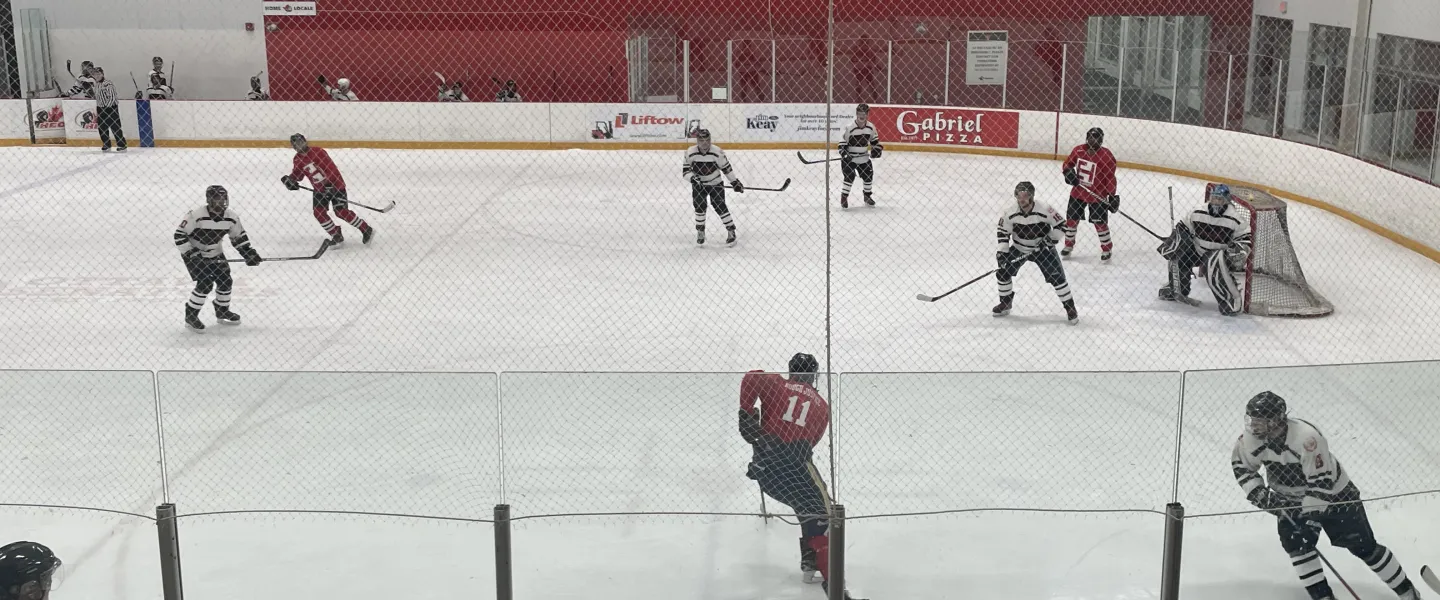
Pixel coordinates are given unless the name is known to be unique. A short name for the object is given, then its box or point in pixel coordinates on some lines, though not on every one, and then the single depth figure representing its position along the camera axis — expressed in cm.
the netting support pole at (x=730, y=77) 1866
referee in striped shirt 1830
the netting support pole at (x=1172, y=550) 517
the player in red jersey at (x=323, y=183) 1269
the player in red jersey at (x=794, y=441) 552
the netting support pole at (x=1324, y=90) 1415
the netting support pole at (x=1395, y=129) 1286
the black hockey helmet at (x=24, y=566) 373
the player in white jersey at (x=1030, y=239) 1009
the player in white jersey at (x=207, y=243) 1002
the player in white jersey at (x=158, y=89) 1970
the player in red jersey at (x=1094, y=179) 1202
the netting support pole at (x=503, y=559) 518
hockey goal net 1045
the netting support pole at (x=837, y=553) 513
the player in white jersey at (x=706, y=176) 1275
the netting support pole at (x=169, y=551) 513
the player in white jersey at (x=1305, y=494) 543
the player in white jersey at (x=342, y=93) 1970
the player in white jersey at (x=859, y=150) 1455
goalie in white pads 1027
